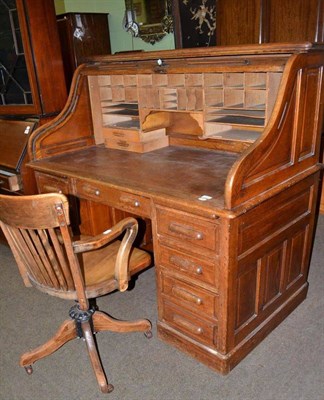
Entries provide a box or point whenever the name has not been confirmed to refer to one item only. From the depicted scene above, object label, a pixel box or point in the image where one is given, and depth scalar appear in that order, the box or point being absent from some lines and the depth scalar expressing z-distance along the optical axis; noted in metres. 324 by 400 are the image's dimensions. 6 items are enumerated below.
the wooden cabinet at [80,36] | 4.86
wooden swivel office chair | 1.50
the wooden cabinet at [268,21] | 2.79
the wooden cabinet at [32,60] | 2.61
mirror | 4.63
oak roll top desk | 1.63
